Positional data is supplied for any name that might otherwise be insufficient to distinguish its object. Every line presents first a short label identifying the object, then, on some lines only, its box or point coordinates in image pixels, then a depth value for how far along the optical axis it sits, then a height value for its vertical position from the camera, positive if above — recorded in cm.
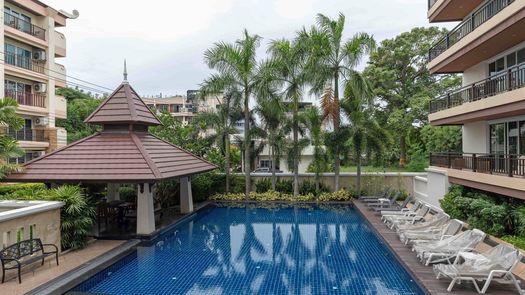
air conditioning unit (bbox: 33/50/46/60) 2712 +693
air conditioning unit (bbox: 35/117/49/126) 2691 +228
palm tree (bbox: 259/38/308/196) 2130 +426
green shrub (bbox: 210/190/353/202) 2230 -270
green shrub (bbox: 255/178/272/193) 2395 -211
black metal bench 867 -236
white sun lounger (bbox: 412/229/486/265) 980 -256
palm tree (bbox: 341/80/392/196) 2123 +108
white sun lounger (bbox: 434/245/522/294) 795 -255
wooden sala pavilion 1348 -20
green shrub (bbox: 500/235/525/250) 1051 -261
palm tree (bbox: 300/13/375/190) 2095 +503
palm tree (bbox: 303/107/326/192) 2180 +97
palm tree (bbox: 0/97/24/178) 1210 +98
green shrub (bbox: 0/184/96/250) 1152 -185
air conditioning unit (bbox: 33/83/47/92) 2705 +466
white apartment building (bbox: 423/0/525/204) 1176 +195
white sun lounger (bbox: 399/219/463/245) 1135 -261
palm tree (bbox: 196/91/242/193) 2298 +188
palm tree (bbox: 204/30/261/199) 2153 +487
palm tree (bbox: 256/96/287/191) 2166 +174
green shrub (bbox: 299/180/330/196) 2334 -228
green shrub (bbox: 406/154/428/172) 2922 -107
